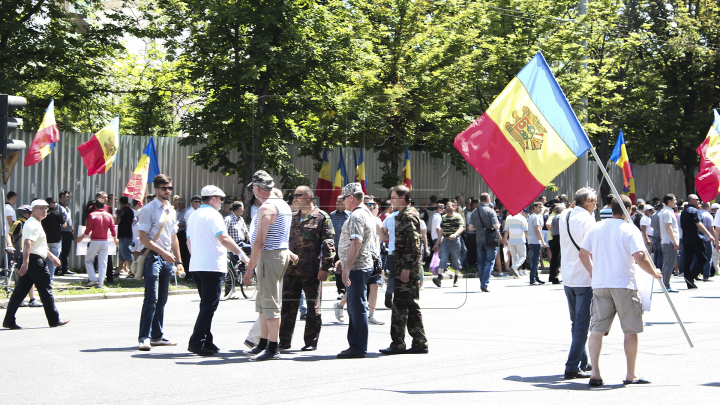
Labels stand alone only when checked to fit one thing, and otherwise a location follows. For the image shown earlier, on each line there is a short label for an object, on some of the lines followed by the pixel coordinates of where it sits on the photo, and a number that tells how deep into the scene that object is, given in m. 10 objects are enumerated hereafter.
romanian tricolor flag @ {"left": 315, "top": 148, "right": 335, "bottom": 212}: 25.20
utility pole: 22.61
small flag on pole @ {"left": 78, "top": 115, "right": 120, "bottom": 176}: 17.84
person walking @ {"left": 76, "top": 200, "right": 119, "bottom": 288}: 16.70
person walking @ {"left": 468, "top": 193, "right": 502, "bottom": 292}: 17.05
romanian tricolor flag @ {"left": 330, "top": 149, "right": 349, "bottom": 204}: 24.78
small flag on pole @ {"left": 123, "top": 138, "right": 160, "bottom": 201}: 18.31
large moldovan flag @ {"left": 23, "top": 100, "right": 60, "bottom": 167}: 16.58
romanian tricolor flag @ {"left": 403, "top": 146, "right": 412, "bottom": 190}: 25.88
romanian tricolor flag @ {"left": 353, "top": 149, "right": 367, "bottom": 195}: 24.51
